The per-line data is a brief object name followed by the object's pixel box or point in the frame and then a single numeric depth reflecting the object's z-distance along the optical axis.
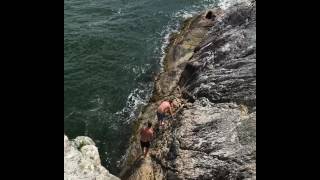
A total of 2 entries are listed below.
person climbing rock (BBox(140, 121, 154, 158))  18.48
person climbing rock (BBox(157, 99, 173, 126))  19.33
